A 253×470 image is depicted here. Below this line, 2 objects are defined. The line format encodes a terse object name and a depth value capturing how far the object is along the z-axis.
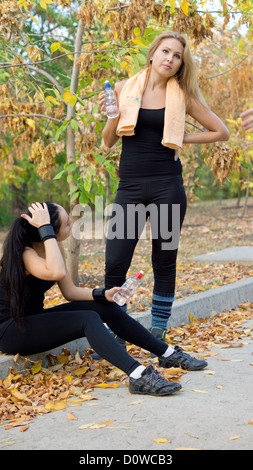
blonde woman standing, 4.22
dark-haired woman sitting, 3.62
